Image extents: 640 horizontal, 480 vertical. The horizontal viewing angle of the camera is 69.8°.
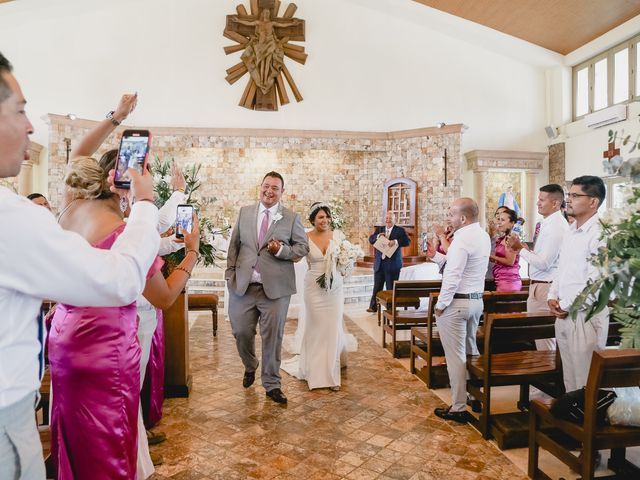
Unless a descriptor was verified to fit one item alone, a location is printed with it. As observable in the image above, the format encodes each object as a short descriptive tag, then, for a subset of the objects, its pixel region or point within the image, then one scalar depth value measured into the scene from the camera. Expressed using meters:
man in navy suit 8.00
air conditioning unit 10.70
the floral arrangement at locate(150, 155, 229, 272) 4.08
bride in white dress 4.38
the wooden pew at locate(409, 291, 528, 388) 4.37
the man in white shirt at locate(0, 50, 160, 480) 0.91
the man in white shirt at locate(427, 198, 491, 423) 3.64
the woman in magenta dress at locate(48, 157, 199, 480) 1.83
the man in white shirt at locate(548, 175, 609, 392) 3.01
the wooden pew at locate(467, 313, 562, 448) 3.27
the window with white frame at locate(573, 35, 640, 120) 10.71
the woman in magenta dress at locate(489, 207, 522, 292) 5.27
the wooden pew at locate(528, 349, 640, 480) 2.25
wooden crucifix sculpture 12.21
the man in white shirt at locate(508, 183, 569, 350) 4.36
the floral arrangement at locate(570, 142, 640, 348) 1.53
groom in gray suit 4.05
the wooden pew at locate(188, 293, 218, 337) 6.29
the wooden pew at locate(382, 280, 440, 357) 5.41
